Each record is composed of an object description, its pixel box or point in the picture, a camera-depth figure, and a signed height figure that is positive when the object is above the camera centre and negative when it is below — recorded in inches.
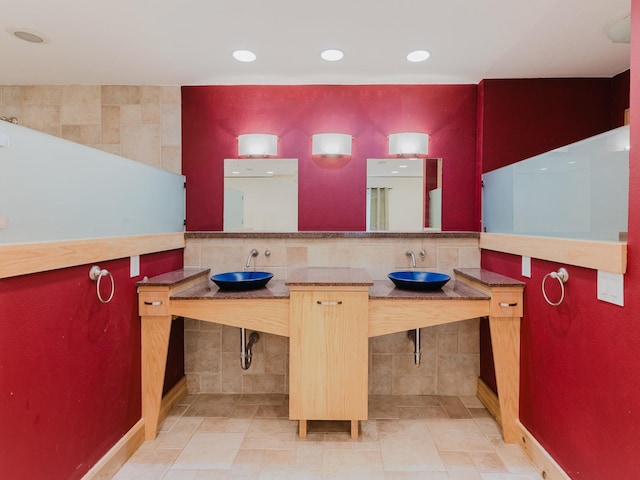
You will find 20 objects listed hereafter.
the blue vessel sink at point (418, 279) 87.4 -13.0
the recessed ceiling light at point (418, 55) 89.3 +40.8
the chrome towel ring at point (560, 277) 66.5 -8.9
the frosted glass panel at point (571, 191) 55.9 +6.5
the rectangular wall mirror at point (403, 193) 107.7 +9.5
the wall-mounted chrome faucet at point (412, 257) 103.2 -8.3
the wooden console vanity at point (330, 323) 81.3 -20.9
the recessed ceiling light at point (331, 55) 88.8 +40.8
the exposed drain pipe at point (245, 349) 100.1 -32.6
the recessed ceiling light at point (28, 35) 80.5 +41.1
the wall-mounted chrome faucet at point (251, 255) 104.6 -8.0
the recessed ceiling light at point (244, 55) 89.4 +40.8
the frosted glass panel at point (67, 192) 51.8 +5.8
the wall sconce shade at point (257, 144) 107.0 +23.1
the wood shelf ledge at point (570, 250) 53.6 -4.1
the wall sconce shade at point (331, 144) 106.1 +23.1
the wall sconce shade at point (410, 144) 106.2 +23.1
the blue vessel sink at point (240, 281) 88.0 -13.4
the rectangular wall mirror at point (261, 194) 108.6 +9.2
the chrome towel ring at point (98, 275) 67.0 -8.7
